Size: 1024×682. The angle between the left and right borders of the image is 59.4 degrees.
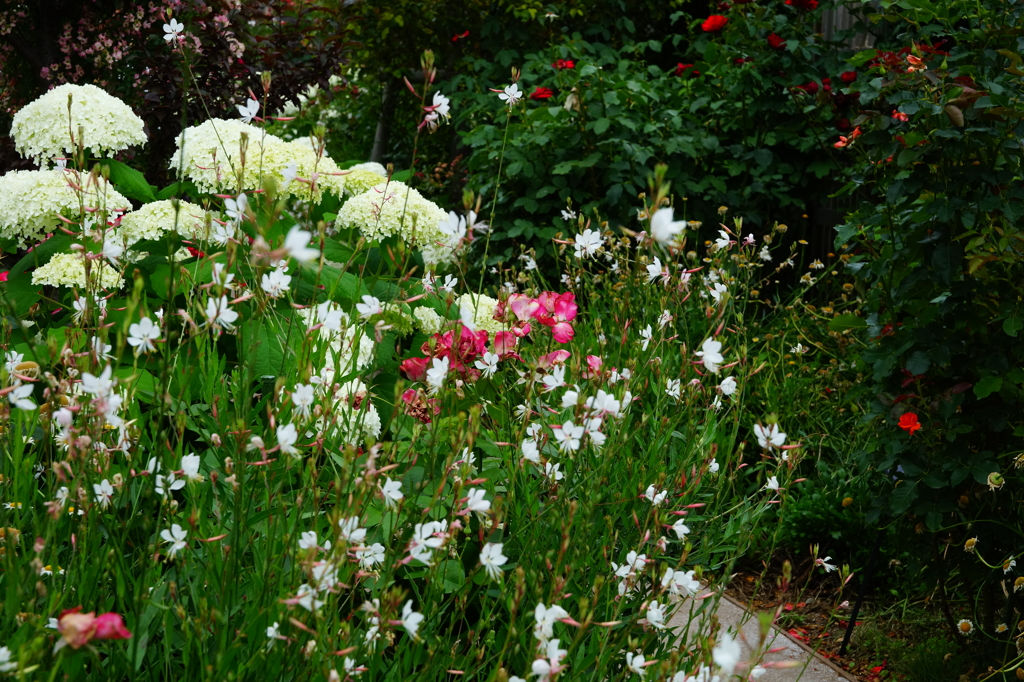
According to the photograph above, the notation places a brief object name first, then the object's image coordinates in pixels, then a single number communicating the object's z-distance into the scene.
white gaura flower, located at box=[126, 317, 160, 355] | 1.12
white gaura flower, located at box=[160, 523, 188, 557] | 1.16
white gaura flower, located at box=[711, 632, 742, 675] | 0.85
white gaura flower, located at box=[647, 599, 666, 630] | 1.24
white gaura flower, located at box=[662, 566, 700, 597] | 1.34
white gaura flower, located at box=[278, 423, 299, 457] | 1.05
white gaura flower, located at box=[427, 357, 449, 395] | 1.35
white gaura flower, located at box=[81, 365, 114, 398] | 0.92
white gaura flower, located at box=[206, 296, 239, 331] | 1.05
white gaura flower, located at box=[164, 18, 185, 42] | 1.84
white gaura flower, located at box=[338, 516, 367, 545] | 1.11
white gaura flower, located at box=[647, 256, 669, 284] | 1.87
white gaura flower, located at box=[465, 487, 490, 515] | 1.19
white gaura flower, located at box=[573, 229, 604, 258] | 1.87
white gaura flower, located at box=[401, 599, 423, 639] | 1.06
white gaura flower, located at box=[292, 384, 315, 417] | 1.13
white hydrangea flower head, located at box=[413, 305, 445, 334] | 2.31
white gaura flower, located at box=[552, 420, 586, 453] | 1.24
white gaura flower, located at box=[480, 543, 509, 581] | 1.17
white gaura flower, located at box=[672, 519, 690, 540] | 1.51
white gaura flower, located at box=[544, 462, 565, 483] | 1.44
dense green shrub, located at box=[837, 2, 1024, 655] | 2.31
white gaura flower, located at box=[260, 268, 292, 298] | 1.30
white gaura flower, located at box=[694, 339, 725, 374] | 1.51
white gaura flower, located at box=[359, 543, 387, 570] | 1.22
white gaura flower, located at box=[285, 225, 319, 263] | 0.82
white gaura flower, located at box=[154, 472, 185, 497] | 1.21
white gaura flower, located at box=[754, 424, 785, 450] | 1.46
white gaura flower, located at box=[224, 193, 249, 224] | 1.29
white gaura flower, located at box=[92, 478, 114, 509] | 1.27
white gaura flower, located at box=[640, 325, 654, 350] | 1.94
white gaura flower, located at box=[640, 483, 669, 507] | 1.49
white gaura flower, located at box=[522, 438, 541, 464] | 1.30
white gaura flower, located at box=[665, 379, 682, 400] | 1.87
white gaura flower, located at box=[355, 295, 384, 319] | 1.32
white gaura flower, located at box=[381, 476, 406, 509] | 1.20
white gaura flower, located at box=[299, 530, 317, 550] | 1.11
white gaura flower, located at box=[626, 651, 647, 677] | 1.11
